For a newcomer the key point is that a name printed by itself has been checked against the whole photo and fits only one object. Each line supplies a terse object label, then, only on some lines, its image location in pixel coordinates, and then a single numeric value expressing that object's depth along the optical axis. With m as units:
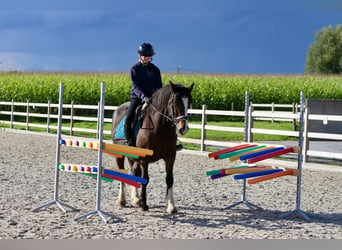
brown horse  10.98
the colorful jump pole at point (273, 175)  11.95
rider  11.87
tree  113.37
